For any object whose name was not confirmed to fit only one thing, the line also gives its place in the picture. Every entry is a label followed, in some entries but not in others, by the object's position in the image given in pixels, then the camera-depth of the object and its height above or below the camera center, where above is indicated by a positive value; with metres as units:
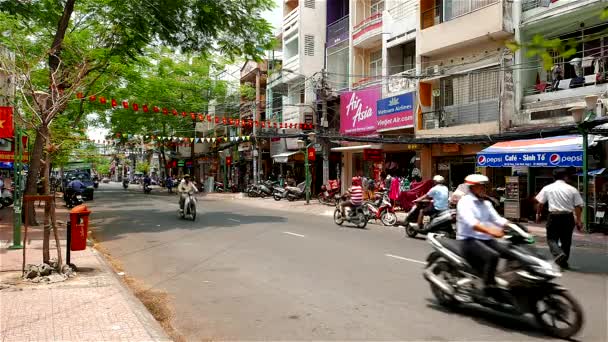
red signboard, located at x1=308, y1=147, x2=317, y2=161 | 27.71 +1.41
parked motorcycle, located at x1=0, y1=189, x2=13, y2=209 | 23.63 -1.03
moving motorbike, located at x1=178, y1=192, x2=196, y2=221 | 17.16 -1.00
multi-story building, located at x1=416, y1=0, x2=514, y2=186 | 18.14 +4.28
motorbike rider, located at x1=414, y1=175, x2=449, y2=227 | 12.08 -0.45
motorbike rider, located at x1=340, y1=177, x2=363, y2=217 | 15.14 -0.59
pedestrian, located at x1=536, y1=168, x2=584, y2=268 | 8.32 -0.62
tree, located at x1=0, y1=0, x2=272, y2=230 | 13.85 +4.94
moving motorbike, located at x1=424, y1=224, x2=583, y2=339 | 4.77 -1.16
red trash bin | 7.75 -0.83
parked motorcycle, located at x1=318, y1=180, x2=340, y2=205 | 25.25 -0.73
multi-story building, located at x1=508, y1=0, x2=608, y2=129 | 15.53 +3.80
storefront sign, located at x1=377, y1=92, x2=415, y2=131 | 22.23 +3.17
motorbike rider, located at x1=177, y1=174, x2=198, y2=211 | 17.14 -0.32
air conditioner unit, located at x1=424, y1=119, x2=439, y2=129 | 21.12 +2.43
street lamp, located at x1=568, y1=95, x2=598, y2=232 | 13.15 +1.59
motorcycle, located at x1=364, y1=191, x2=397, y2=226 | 15.64 -1.12
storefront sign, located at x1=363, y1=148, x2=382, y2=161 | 24.29 +1.22
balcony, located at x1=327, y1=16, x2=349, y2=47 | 29.41 +9.26
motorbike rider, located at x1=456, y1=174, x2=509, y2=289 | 5.24 -0.56
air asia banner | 24.94 +3.63
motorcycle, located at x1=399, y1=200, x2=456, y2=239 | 10.66 -1.01
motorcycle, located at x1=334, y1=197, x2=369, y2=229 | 15.12 -1.18
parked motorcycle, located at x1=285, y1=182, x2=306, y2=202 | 28.53 -0.88
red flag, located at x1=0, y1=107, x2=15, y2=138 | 8.12 +0.90
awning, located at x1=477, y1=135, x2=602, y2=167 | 14.18 +0.81
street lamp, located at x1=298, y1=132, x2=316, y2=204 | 26.17 +1.98
